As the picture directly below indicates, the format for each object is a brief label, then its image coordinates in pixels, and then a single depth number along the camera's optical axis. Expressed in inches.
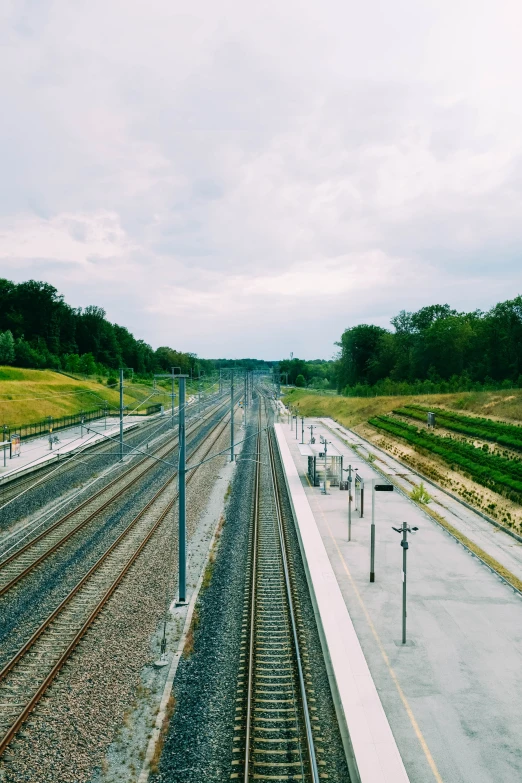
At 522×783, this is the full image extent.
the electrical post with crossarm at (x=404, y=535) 586.2
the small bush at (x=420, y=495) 1122.7
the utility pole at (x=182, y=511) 617.6
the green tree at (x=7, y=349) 3668.8
